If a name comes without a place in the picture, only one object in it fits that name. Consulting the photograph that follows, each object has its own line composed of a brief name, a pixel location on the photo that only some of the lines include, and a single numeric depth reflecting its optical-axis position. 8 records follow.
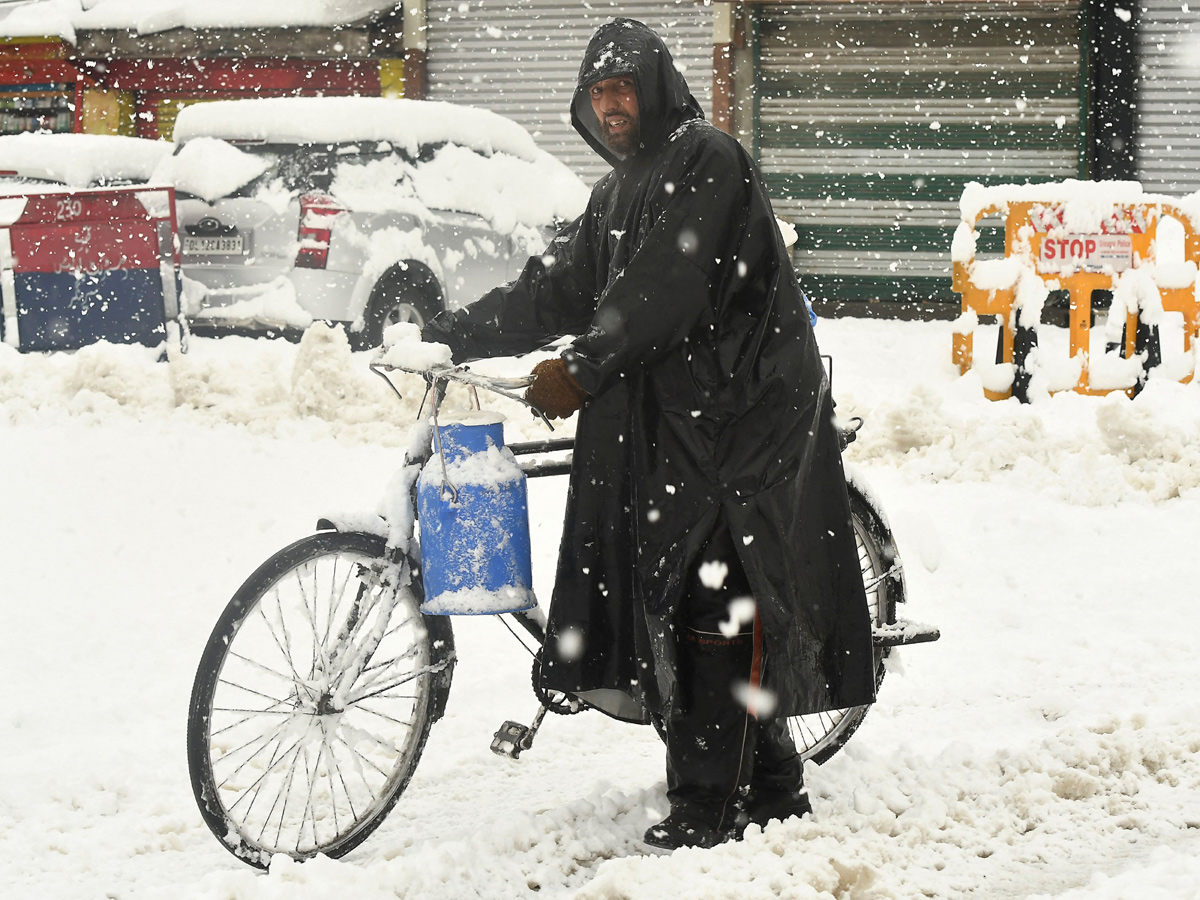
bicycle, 6.13
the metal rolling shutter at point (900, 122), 31.45
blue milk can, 6.24
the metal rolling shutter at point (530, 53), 33.84
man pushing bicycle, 5.98
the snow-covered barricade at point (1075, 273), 18.12
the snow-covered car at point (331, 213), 18.44
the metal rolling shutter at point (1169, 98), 30.89
